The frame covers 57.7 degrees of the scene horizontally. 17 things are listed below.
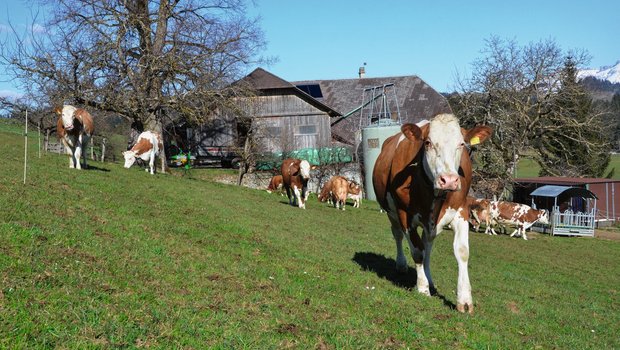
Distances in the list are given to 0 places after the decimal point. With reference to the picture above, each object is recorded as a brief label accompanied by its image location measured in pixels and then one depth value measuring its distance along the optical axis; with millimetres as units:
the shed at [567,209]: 30391
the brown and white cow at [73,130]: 17562
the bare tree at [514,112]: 38156
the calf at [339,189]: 26781
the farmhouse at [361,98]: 51844
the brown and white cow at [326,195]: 29062
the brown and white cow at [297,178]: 24155
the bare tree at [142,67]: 25500
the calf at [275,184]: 31000
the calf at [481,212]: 28859
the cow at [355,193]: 30603
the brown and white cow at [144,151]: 24391
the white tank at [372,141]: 35156
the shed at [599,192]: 36281
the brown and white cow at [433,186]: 7078
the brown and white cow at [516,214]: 28281
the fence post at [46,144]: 32631
